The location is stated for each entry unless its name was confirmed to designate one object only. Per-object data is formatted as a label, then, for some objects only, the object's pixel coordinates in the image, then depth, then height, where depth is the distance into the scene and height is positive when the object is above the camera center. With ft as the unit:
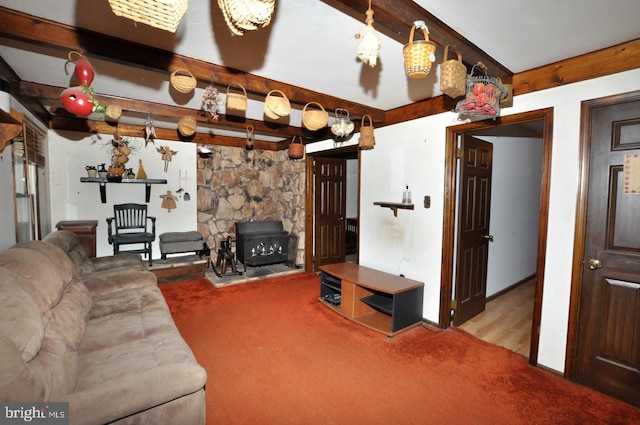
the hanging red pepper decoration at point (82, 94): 5.62 +1.85
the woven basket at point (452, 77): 5.39 +2.17
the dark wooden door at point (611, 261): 6.32 -1.42
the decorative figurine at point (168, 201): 15.83 -0.61
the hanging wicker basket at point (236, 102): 7.00 +2.13
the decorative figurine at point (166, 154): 15.51 +1.90
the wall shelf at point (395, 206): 10.64 -0.46
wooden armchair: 13.94 -1.92
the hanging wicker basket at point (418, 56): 4.73 +2.23
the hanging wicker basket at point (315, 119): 7.73 +1.92
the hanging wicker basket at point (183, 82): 6.47 +2.36
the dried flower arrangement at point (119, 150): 13.48 +1.86
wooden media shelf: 9.37 -3.68
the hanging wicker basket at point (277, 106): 7.02 +2.04
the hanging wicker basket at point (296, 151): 13.52 +1.89
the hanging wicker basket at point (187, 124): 10.29 +2.30
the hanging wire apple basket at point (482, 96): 6.40 +2.16
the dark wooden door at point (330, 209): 16.52 -0.96
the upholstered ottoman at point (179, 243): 14.66 -2.67
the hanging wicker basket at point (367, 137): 10.14 +1.92
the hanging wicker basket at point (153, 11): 3.13 +1.94
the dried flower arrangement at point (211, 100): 7.52 +2.34
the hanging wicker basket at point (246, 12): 3.31 +2.04
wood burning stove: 15.19 -2.78
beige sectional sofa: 3.76 -2.74
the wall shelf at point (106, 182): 13.57 +0.35
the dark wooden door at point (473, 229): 9.92 -1.22
